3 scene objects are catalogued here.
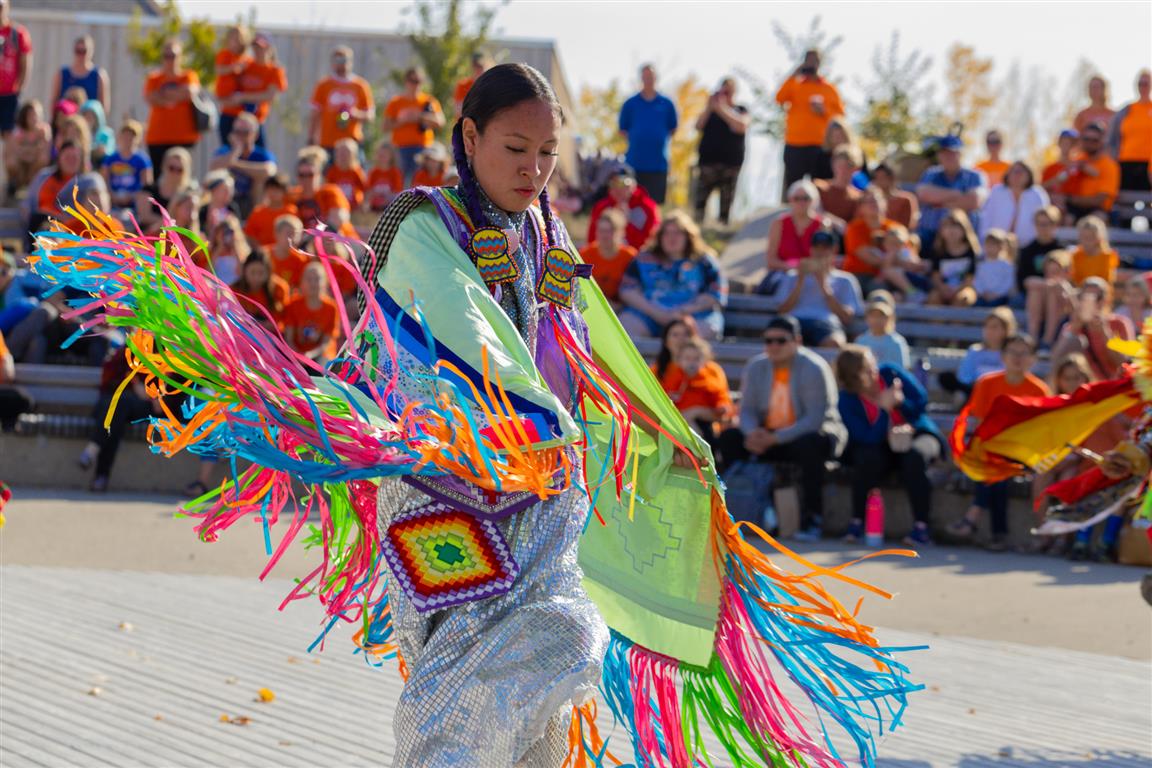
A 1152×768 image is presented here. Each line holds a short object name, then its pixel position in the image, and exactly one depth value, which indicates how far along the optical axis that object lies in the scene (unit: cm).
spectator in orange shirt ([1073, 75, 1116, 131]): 1506
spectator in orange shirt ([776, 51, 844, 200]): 1486
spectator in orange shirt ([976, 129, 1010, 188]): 1546
